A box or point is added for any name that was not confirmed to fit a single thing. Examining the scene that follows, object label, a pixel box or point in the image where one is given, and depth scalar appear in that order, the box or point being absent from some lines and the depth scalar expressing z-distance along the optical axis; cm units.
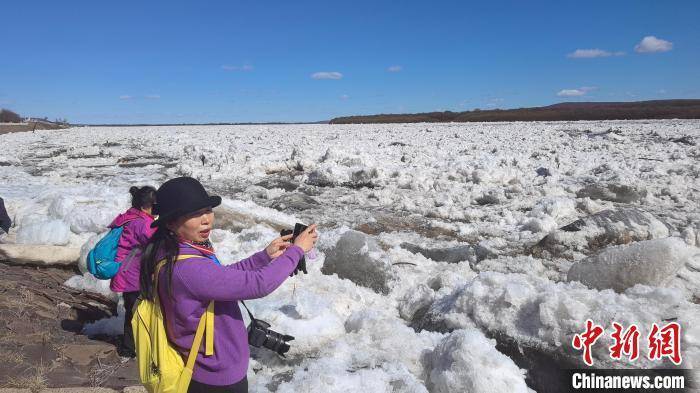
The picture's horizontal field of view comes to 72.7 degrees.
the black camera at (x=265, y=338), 232
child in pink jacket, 313
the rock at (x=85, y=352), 303
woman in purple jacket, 181
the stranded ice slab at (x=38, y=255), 490
